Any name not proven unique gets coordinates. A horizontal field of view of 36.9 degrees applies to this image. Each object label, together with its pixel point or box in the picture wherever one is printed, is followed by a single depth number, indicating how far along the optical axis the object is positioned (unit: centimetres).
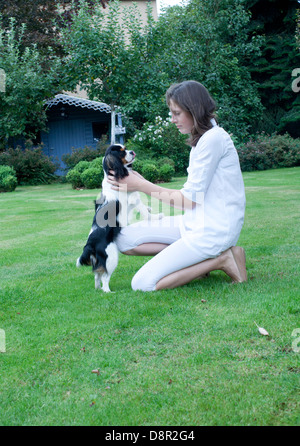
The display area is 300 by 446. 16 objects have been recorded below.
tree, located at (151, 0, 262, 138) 1950
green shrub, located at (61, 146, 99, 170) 1694
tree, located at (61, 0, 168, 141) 1510
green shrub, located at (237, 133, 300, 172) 1795
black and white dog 378
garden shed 2138
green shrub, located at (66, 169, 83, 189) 1420
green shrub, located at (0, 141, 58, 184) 1664
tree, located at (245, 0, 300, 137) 2145
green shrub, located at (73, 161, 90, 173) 1476
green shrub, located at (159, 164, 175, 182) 1443
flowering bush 1703
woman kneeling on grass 345
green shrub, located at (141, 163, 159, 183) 1423
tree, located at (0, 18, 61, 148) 1653
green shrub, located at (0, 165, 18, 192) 1447
